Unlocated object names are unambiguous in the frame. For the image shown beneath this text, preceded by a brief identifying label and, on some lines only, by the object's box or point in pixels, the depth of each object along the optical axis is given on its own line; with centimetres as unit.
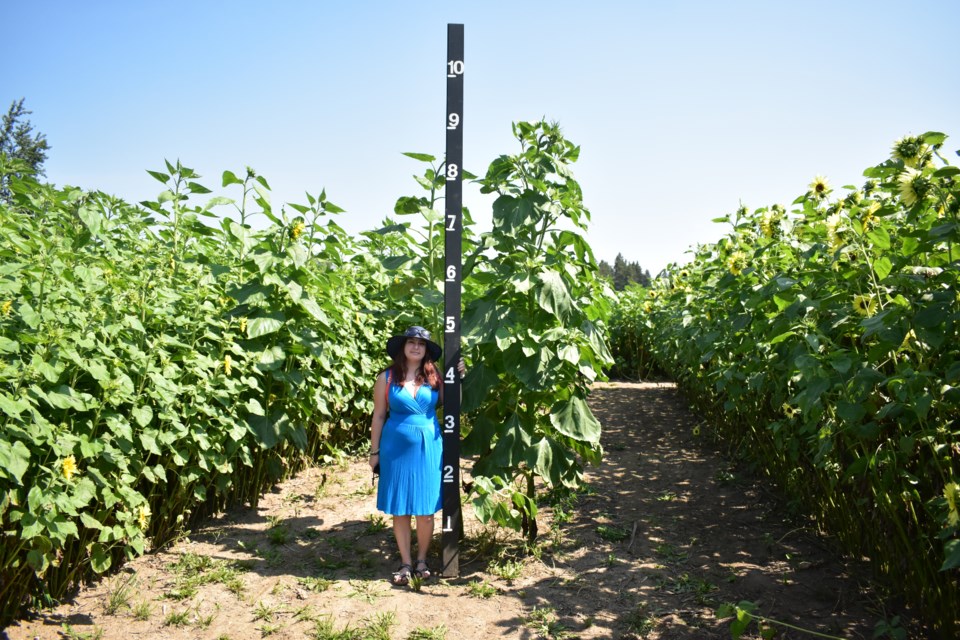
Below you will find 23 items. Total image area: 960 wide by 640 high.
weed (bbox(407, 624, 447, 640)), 314
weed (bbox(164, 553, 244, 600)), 345
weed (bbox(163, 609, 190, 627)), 318
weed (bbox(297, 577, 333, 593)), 360
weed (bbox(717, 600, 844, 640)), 224
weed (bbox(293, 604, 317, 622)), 327
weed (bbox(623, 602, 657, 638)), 323
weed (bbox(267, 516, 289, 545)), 419
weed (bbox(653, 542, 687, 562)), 405
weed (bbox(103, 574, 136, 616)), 323
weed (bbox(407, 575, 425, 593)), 365
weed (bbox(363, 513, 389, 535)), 444
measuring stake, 370
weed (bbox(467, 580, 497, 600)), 357
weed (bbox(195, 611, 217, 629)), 319
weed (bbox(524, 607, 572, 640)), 319
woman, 374
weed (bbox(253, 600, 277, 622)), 327
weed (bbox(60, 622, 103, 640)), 296
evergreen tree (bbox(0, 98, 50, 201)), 3859
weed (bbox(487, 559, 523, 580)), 377
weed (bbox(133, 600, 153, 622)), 320
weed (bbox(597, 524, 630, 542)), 436
